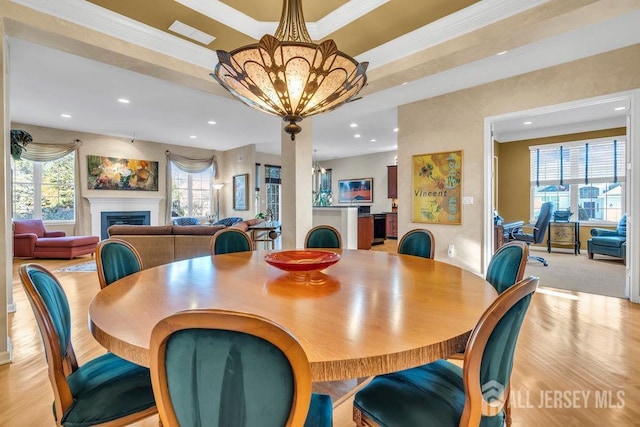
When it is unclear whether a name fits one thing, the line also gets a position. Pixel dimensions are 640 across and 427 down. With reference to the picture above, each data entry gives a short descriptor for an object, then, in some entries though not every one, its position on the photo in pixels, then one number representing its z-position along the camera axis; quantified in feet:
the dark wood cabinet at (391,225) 28.12
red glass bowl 4.82
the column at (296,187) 13.00
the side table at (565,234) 21.09
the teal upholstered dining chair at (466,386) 2.64
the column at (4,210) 7.05
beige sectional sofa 15.44
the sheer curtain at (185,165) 27.12
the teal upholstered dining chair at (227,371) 1.91
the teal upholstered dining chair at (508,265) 4.89
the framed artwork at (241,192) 27.66
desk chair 17.11
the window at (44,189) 20.86
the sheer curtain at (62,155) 20.79
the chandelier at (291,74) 5.35
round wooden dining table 2.62
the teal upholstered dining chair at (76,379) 3.23
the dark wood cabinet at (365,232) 22.66
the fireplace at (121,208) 23.44
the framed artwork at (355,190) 31.14
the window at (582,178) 20.11
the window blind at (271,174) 31.58
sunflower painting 14.20
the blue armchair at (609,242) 16.94
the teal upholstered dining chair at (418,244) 7.72
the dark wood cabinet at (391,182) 26.27
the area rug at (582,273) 12.69
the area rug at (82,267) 16.47
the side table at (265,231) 19.11
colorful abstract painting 23.52
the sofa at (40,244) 18.74
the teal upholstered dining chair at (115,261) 5.50
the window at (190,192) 27.99
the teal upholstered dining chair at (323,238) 9.25
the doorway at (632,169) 10.51
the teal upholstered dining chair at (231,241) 8.58
